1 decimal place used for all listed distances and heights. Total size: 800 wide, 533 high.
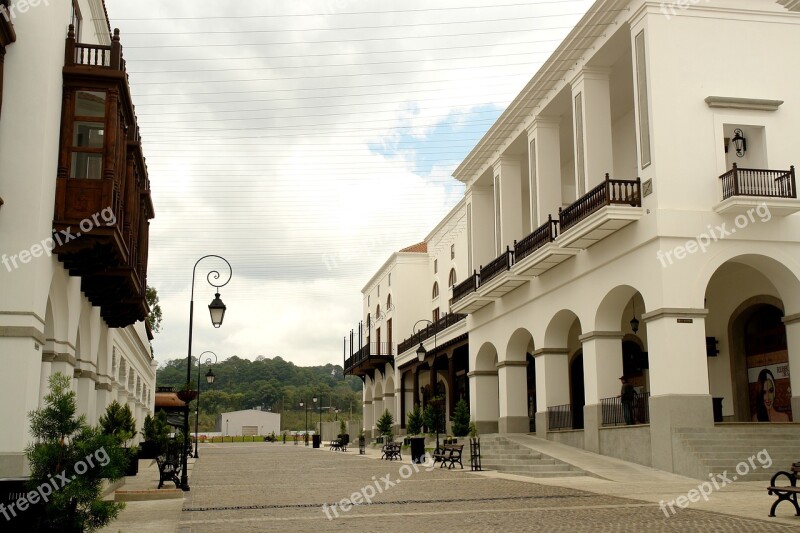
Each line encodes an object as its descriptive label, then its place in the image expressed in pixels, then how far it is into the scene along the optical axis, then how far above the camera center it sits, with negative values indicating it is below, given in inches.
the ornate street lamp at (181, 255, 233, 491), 743.7 +91.3
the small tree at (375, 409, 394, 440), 1665.8 -15.3
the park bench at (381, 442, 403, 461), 1314.0 -54.2
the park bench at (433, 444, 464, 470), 987.9 -48.6
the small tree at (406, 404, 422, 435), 1424.7 -11.9
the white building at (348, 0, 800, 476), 791.1 +188.5
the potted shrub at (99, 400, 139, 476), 782.0 -0.4
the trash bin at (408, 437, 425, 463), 1128.4 -44.1
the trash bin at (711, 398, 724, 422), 902.5 +3.0
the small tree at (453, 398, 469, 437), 1253.7 -6.7
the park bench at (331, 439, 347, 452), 1976.5 -67.4
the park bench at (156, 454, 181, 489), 738.8 -43.7
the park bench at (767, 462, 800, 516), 440.8 -40.5
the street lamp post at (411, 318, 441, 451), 1177.7 +87.6
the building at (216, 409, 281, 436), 4210.1 -27.1
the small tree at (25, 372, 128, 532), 356.8 -19.4
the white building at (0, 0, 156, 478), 517.7 +144.8
